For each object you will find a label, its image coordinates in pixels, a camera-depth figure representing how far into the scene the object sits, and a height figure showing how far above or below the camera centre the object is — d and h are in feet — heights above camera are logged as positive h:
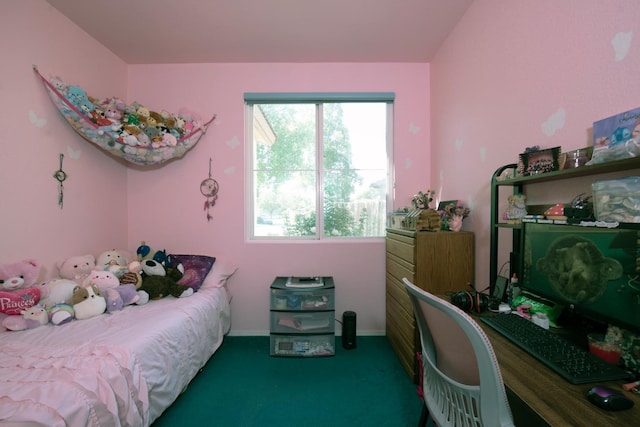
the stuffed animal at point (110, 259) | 6.73 -1.26
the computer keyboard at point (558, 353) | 2.50 -1.56
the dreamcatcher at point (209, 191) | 8.17 +0.68
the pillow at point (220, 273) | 7.49 -1.87
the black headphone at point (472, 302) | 4.28 -1.51
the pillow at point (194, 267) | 7.16 -1.63
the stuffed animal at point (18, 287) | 4.71 -1.50
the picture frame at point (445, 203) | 6.31 +0.25
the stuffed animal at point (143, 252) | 7.52 -1.19
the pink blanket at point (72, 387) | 2.98 -2.28
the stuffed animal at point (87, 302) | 5.20 -1.90
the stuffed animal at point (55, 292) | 5.18 -1.69
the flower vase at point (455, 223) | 5.96 -0.23
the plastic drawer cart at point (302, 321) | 7.15 -3.15
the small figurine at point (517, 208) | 4.36 +0.10
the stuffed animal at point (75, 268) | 6.02 -1.37
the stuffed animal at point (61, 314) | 4.93 -2.02
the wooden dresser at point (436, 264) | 5.70 -1.15
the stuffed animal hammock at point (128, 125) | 5.88 +2.29
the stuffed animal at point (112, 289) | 5.62 -1.77
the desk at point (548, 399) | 2.03 -1.64
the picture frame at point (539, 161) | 3.68 +0.81
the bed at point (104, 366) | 3.12 -2.28
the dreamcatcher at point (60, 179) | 6.10 +0.78
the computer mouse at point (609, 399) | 2.11 -1.57
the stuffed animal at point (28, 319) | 4.67 -2.03
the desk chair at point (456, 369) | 2.24 -1.66
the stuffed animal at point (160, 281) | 6.44 -1.82
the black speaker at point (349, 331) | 7.49 -3.51
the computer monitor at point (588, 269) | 2.66 -0.69
